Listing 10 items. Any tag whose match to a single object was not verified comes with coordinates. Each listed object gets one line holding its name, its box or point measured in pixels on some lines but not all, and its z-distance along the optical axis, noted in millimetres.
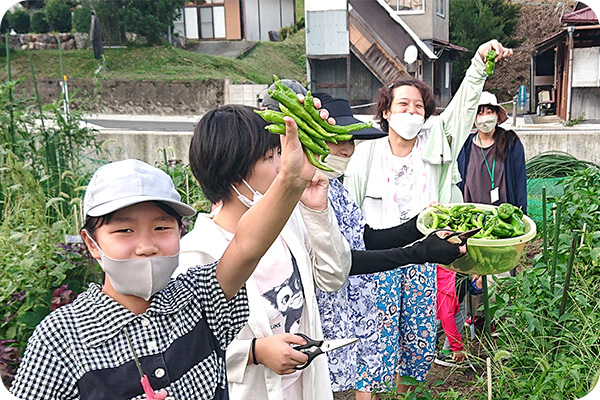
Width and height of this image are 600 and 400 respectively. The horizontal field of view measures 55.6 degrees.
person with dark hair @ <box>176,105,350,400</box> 1704
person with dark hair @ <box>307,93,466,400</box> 2242
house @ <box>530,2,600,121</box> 14633
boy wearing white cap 1263
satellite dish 15839
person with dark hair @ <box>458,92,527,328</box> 4156
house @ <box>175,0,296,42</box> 25500
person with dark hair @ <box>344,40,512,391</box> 2980
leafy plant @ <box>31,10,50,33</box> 24156
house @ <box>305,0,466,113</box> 17609
